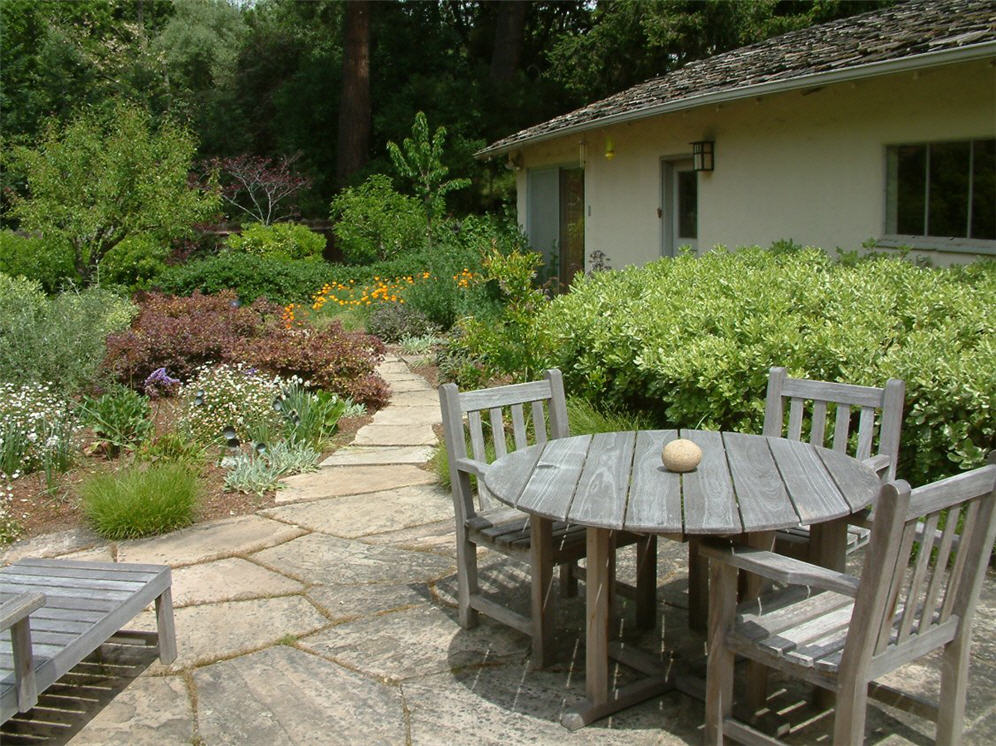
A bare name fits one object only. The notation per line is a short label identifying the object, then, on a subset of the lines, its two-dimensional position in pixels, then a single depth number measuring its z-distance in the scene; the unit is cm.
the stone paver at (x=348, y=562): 445
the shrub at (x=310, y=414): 677
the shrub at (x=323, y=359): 774
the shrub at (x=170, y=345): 806
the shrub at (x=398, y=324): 1144
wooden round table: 280
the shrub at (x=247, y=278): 1353
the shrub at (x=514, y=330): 639
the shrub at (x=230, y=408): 659
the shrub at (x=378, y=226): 1745
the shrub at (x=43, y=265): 1372
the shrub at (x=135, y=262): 1390
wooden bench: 267
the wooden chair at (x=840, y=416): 360
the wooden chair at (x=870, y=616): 244
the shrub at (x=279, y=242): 1727
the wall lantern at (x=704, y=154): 1066
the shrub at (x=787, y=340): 448
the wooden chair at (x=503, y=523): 348
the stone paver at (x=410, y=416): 766
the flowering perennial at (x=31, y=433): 596
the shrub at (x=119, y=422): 643
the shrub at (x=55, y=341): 735
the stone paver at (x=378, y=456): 655
